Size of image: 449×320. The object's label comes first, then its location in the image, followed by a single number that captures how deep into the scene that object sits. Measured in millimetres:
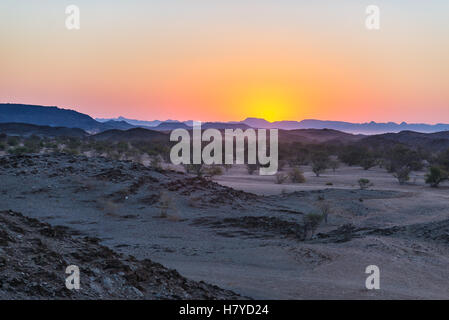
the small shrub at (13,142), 55984
